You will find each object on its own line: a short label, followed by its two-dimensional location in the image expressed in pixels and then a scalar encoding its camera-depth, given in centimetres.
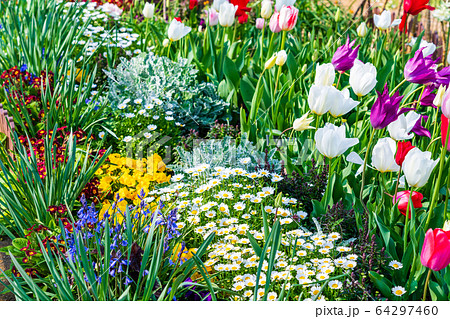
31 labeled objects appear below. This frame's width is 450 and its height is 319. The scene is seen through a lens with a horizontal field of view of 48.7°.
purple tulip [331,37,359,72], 237
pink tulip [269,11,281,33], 303
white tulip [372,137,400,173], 186
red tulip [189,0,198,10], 377
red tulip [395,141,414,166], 183
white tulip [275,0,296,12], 311
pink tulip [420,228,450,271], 151
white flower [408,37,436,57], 271
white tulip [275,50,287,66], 268
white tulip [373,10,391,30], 316
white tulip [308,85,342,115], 207
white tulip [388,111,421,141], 202
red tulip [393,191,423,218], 192
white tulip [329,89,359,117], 208
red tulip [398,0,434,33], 294
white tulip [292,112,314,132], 215
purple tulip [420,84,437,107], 212
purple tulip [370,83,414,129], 183
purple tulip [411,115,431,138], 206
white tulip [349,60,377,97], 209
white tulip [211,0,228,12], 339
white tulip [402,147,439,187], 172
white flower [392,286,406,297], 178
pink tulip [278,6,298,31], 288
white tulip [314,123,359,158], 192
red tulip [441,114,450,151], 165
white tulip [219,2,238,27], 326
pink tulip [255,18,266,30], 360
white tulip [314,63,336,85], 218
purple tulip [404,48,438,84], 208
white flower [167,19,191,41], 311
